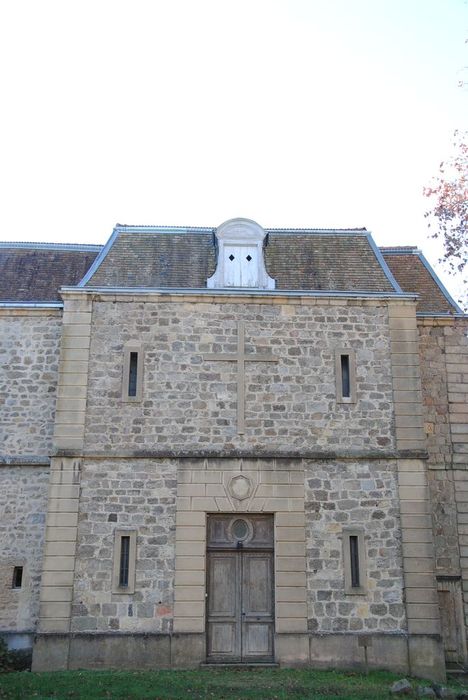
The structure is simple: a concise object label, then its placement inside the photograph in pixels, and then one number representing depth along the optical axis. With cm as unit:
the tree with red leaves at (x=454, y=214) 1437
